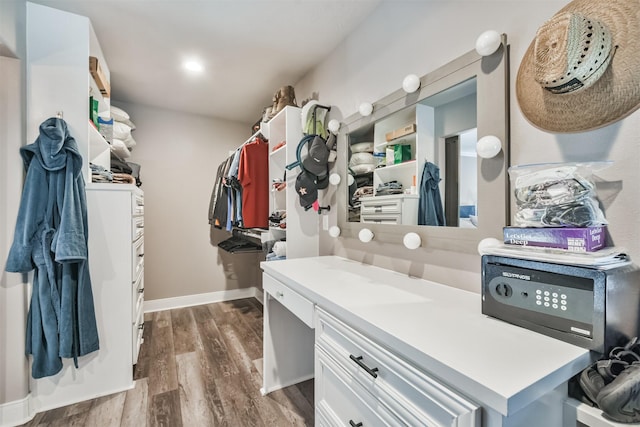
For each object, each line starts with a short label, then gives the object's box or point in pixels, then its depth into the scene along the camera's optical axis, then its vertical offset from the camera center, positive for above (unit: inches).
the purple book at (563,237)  28.1 -2.9
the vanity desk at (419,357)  22.3 -13.5
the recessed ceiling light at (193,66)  90.4 +48.7
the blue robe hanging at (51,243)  59.7 -6.0
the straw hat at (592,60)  29.2 +16.1
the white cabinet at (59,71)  64.1 +33.9
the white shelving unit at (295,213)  85.2 -0.2
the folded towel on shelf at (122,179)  85.4 +11.0
